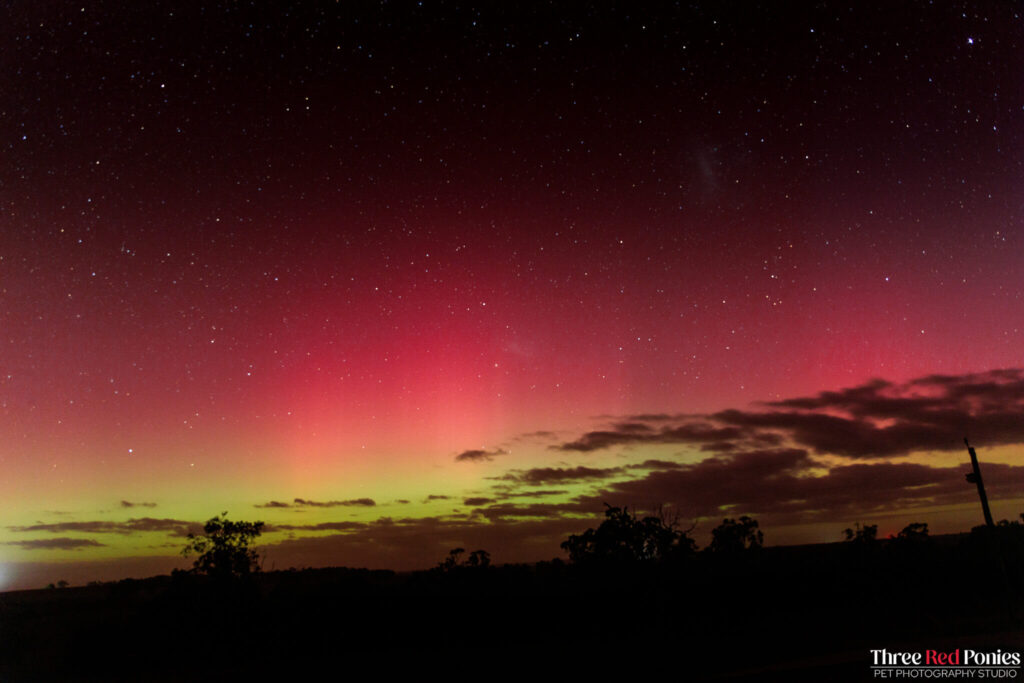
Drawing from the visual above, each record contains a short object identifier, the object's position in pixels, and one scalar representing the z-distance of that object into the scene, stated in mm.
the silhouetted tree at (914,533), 45000
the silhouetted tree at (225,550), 34875
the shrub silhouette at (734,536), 45094
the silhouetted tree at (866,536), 48000
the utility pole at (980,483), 22453
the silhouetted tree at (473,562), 47147
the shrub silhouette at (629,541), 36750
